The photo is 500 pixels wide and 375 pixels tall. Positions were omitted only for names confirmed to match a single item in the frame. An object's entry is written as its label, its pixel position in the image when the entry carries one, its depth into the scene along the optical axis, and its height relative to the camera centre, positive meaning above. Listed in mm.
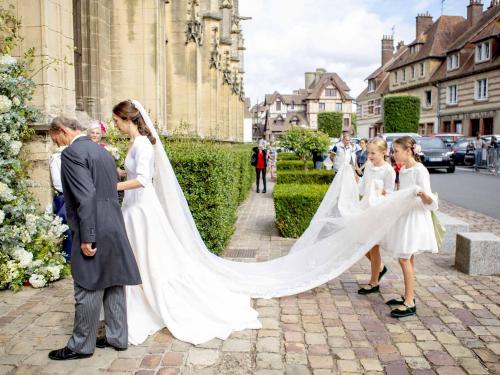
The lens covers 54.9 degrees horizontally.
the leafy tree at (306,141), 17812 +310
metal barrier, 25094 -531
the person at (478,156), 27719 -355
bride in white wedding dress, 4625 -1200
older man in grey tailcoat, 3916 -692
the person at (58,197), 6668 -686
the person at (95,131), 6707 +249
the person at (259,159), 18141 -368
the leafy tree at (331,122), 77375 +4413
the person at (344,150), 13602 -16
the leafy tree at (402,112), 51000 +3964
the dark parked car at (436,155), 26438 -292
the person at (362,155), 14867 -173
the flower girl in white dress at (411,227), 5215 -850
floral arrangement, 6074 -766
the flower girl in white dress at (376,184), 6016 -432
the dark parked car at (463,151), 30778 -82
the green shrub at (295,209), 9289 -1160
